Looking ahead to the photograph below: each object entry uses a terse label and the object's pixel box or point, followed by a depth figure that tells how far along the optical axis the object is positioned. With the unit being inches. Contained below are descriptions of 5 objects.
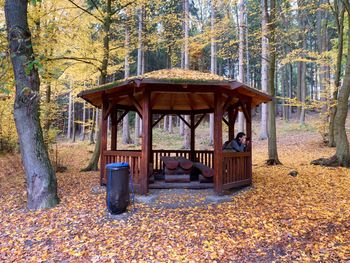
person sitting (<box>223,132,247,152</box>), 289.4
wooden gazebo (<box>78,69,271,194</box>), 241.0
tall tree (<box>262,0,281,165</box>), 398.9
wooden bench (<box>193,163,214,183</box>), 277.6
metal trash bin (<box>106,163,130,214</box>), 208.8
